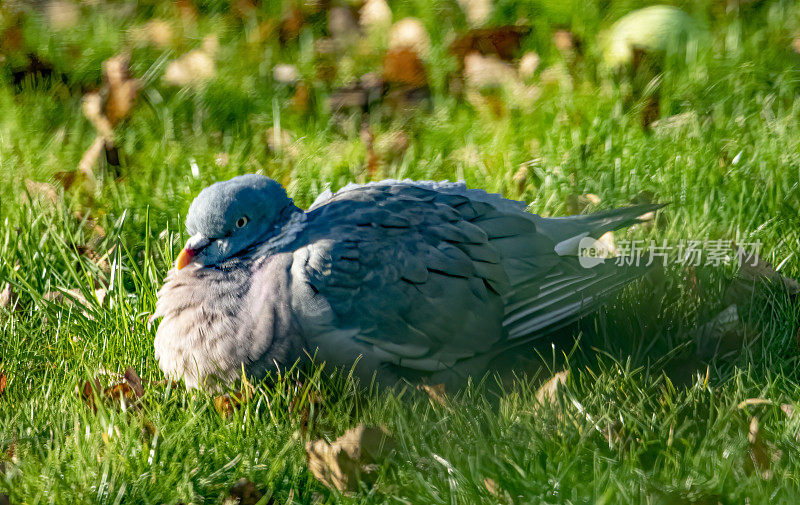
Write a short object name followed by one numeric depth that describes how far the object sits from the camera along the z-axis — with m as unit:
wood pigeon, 5.60
